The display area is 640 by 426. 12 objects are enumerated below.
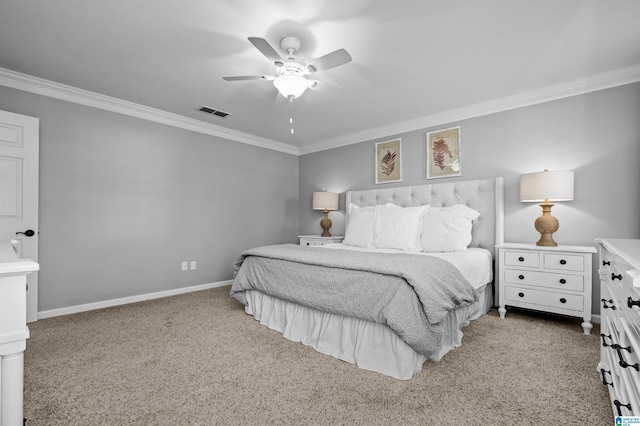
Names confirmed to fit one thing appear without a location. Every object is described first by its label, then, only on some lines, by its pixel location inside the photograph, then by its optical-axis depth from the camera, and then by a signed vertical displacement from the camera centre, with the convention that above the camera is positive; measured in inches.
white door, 104.2 +9.0
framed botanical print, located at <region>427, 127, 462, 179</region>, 144.0 +30.0
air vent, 142.5 +49.8
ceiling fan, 79.7 +41.1
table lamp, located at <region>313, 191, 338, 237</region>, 180.5 +7.3
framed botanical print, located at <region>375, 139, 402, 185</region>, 164.2 +29.6
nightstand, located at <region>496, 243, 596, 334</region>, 100.2 -23.0
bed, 72.4 -19.8
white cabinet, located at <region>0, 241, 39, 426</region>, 34.1 -14.6
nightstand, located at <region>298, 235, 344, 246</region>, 176.9 -16.1
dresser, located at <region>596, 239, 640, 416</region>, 37.4 -17.8
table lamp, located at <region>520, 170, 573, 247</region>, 106.0 +8.3
